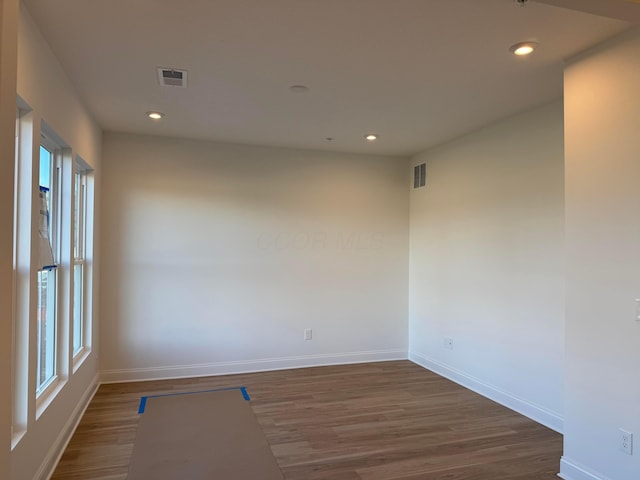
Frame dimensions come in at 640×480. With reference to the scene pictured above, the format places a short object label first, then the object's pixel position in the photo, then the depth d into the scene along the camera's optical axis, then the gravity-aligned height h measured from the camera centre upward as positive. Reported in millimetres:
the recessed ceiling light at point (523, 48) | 2422 +1141
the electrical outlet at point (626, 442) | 2232 -1090
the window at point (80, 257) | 3691 -167
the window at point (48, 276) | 2670 -251
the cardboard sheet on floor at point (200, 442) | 2668 -1497
